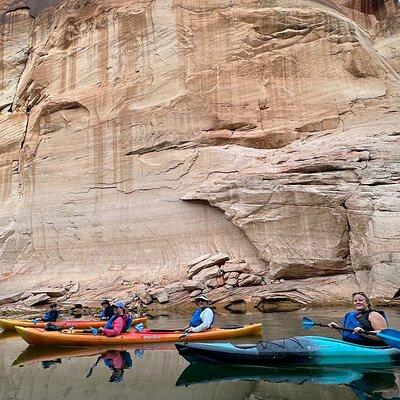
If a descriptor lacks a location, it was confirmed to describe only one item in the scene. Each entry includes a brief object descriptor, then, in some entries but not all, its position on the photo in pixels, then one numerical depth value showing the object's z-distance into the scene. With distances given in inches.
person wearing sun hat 370.0
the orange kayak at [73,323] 446.3
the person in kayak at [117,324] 384.2
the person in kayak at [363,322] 274.5
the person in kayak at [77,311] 577.6
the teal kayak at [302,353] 279.0
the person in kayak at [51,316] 466.9
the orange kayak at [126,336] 379.6
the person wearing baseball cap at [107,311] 478.6
